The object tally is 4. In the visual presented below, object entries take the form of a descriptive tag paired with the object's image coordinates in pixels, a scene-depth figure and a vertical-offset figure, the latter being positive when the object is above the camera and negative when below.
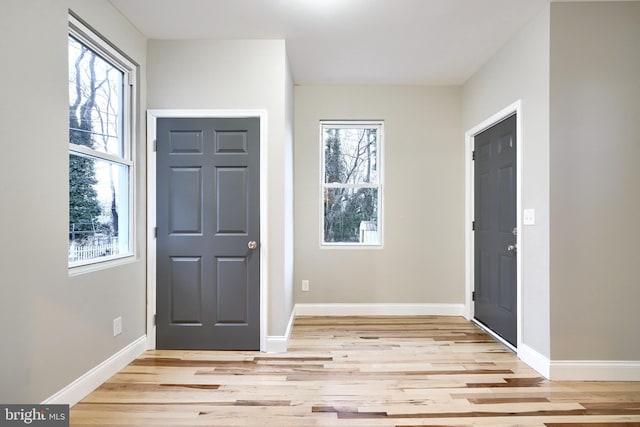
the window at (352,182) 4.52 +0.39
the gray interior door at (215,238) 3.26 -0.21
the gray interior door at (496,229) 3.30 -0.13
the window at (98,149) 2.44 +0.46
